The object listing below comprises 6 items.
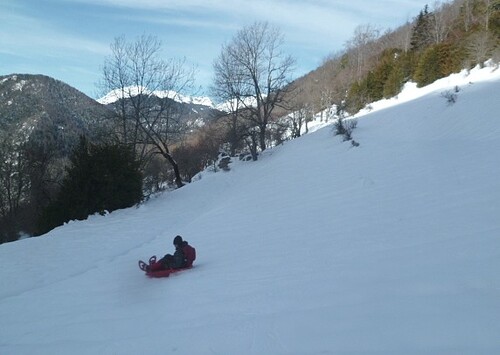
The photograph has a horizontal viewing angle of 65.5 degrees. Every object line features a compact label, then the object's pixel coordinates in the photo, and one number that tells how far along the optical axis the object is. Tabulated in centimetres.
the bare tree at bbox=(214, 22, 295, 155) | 2713
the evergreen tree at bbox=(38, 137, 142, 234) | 1580
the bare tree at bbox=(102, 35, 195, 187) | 2413
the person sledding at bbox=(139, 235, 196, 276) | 811
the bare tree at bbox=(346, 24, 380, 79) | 5703
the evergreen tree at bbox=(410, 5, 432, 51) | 4119
